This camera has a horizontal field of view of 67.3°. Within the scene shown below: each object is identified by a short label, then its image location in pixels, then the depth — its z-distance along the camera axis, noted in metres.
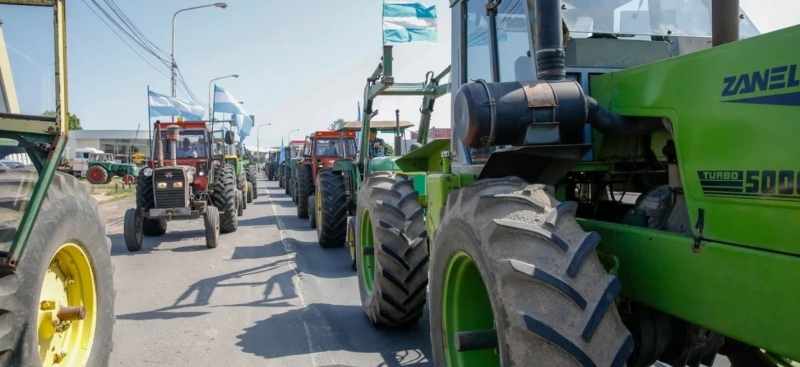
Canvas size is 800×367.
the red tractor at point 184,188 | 10.86
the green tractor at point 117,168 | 26.75
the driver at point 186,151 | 13.41
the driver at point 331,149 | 17.72
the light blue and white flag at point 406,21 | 7.04
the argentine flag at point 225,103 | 23.55
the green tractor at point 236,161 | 13.69
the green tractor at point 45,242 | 2.87
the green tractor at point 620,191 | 2.10
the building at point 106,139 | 72.06
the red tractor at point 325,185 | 10.37
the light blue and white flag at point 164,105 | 20.62
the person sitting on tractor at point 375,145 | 15.00
